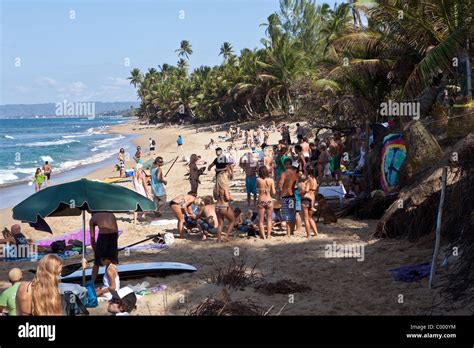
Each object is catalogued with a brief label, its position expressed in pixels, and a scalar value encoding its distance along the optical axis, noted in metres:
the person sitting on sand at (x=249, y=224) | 10.70
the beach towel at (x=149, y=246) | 10.39
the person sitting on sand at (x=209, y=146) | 35.67
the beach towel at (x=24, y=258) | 9.89
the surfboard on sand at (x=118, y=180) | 21.64
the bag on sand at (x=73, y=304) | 5.90
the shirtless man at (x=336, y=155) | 15.81
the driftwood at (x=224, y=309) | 6.24
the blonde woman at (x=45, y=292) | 4.93
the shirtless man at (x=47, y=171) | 21.39
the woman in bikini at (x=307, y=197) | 10.26
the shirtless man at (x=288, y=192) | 10.34
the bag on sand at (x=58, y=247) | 10.27
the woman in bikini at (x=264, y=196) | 10.03
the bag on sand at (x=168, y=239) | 10.53
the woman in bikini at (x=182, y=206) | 10.79
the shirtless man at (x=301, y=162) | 14.16
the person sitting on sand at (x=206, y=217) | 10.78
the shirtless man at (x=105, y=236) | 7.32
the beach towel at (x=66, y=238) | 11.02
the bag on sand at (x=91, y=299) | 6.88
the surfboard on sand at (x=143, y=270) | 8.04
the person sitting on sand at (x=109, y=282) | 6.96
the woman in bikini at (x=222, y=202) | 9.95
